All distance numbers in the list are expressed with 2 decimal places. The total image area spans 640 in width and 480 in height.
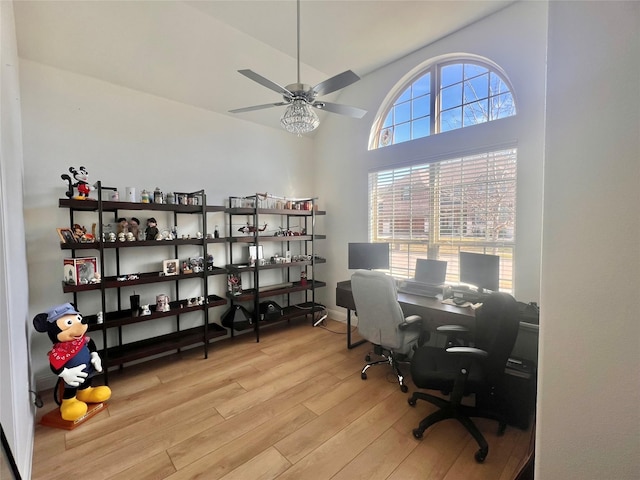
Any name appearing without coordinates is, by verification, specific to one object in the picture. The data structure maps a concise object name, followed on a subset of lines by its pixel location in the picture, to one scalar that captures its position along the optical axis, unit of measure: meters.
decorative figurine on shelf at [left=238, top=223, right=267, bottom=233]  3.49
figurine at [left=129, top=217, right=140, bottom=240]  2.69
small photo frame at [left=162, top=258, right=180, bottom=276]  2.84
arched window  2.67
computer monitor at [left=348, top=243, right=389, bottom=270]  3.36
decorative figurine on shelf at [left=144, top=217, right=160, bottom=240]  2.74
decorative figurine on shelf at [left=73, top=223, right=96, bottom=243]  2.35
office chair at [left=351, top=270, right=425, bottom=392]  2.30
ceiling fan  1.75
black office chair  1.67
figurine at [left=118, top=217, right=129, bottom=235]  2.64
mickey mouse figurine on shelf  2.31
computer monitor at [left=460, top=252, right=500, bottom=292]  2.39
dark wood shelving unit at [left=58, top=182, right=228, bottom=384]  2.34
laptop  2.86
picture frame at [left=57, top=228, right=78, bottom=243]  2.25
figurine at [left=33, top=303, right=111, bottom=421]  2.01
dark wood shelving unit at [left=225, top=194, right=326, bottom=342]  3.36
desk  2.20
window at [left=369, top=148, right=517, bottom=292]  2.54
